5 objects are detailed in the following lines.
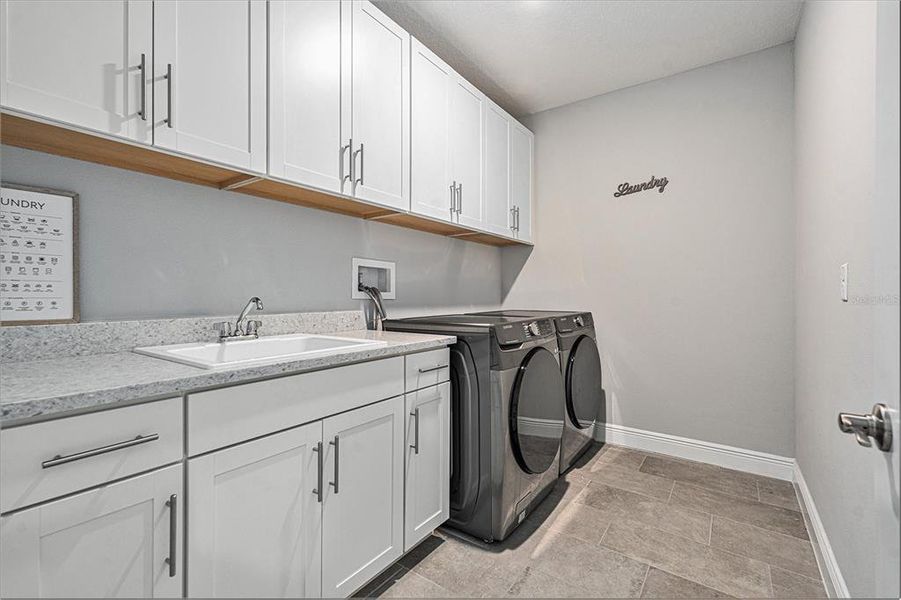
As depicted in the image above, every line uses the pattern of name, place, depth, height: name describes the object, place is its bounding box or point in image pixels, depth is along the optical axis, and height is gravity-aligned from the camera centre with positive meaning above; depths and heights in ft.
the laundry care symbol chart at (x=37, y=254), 4.06 +0.48
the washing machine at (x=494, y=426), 5.98 -1.79
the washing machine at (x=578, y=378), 8.33 -1.57
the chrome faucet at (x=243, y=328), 5.40 -0.32
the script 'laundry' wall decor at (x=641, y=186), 9.53 +2.64
